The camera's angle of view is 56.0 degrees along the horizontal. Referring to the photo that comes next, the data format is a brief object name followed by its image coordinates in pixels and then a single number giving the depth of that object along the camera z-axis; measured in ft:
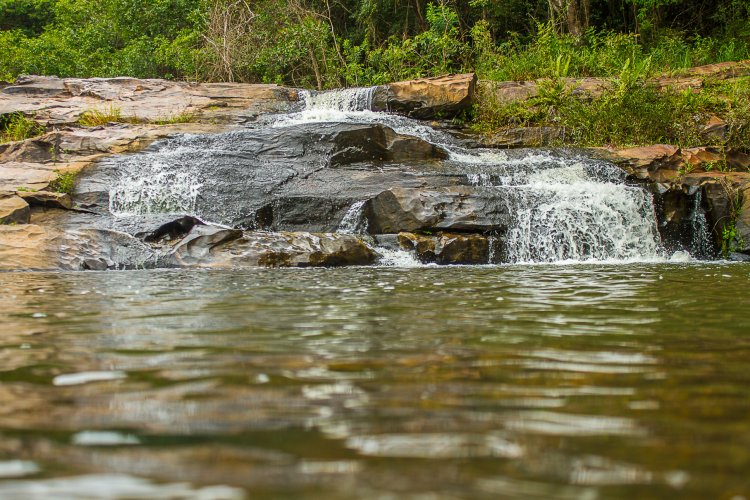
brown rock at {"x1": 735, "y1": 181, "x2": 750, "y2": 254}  33.09
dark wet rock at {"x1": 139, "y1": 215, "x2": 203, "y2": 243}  29.27
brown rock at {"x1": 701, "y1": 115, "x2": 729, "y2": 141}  40.65
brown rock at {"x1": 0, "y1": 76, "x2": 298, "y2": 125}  48.60
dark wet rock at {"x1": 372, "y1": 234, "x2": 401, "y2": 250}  29.50
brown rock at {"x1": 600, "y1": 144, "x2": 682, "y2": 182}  36.70
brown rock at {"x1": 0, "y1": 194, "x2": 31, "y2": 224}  31.42
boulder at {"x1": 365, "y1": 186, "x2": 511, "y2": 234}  30.94
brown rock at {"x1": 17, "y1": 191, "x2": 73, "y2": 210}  34.27
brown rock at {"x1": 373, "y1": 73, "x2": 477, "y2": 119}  48.29
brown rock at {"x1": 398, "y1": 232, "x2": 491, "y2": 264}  29.09
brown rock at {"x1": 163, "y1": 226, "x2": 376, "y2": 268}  26.86
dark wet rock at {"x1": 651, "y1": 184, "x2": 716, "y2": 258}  34.32
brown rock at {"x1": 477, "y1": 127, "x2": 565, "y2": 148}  44.39
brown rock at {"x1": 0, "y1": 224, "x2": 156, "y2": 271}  26.35
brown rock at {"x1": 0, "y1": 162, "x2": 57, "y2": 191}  35.47
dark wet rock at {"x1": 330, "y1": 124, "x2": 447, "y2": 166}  39.63
